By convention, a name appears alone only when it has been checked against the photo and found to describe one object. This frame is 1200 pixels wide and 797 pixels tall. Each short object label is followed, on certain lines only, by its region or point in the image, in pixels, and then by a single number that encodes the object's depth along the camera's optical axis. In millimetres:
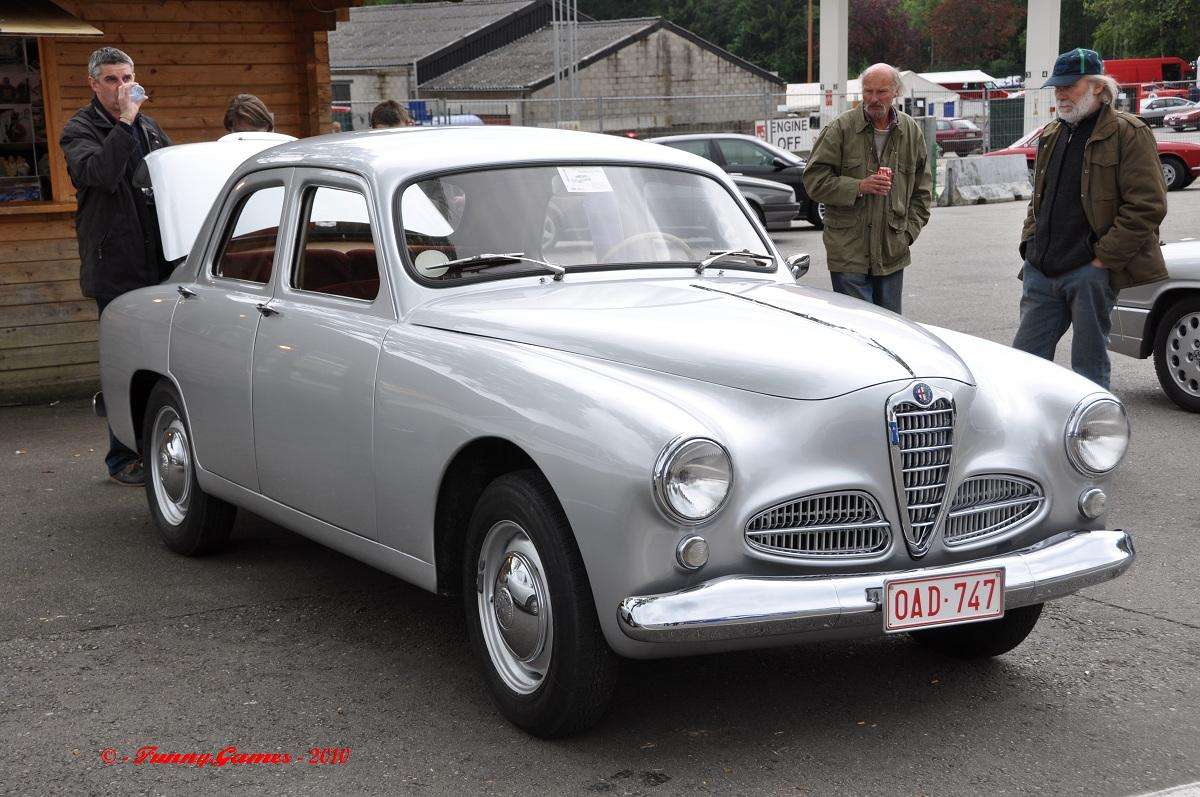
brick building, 62625
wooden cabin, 9742
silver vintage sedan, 3602
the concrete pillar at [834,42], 45094
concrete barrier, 27828
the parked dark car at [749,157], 22130
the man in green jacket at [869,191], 7191
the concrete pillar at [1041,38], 40875
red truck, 74000
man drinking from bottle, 6902
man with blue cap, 6516
